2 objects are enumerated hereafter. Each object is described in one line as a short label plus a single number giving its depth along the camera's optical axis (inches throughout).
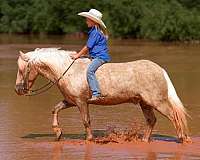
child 757.9
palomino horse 761.0
